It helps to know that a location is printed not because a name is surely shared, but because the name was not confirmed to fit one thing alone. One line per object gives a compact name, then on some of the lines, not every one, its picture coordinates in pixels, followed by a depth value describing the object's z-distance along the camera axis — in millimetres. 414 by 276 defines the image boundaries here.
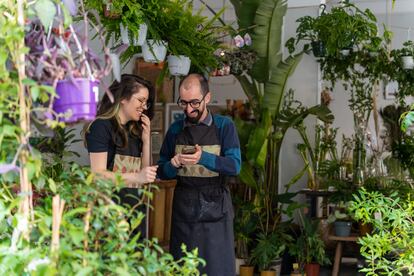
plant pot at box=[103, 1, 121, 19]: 3887
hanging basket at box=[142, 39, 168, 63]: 4410
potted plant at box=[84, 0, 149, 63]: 3852
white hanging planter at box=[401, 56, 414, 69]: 7563
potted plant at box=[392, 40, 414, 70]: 7562
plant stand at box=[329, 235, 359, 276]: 6875
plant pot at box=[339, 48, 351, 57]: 7471
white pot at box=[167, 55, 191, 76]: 4785
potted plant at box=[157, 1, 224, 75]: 4223
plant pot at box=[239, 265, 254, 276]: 6590
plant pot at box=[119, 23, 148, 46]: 4129
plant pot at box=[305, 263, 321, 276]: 6681
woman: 3430
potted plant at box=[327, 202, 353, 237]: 6871
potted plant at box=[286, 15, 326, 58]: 7031
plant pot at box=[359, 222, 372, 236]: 6861
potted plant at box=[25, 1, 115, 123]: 1938
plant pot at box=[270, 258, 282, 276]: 6602
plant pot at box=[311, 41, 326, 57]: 7066
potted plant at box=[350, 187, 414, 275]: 2762
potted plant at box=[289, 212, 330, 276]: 6602
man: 3926
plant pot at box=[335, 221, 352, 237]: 6879
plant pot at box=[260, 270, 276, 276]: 6496
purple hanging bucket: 1964
